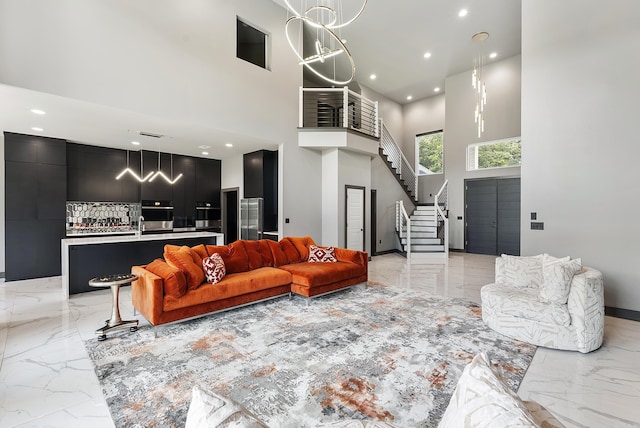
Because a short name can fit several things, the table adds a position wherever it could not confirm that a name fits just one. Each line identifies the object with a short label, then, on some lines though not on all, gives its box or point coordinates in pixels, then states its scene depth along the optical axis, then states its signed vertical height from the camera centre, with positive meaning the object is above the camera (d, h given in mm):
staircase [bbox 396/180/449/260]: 8383 -593
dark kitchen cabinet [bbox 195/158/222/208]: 8453 +909
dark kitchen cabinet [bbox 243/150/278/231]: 7328 +718
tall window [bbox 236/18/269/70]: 6227 +3613
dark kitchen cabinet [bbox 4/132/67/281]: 5656 +126
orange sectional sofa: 3379 -923
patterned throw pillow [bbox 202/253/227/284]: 3846 -766
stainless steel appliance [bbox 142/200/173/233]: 7488 -135
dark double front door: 8367 -139
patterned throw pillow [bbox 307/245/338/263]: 5250 -786
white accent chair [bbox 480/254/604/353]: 2836 -1003
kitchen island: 4766 -772
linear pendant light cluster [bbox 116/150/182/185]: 7002 +845
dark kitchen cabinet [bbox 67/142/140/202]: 6566 +845
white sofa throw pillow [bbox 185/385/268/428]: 722 -512
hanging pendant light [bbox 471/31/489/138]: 7250 +4350
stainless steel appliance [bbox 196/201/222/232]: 8500 -153
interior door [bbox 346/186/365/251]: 7559 -177
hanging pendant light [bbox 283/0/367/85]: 6234 +4378
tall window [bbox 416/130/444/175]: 10602 +2150
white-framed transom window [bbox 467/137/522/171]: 8430 +1710
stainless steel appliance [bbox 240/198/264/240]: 7344 -184
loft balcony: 6941 +2202
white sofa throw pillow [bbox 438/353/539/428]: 728 -509
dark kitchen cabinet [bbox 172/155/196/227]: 7957 +585
